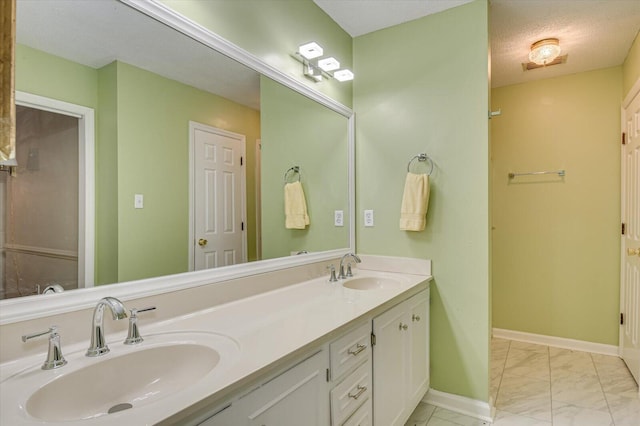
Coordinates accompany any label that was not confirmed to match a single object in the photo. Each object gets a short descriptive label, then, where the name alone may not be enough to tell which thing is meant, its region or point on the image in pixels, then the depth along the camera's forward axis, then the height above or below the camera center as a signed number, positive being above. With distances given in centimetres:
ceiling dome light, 246 +117
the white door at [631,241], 243 -22
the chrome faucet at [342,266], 213 -34
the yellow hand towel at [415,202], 213 +7
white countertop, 72 -41
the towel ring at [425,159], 221 +35
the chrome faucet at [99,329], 96 -33
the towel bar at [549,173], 307 +36
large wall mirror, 98 +22
